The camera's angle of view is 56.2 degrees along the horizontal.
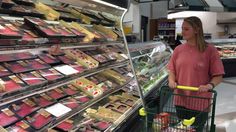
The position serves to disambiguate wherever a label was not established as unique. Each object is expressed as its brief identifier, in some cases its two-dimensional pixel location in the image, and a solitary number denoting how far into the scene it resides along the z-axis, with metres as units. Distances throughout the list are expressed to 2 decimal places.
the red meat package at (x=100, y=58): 2.28
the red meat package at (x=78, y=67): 1.90
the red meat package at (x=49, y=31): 1.64
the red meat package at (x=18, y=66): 1.48
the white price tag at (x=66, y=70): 1.74
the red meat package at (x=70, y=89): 2.01
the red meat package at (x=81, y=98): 1.93
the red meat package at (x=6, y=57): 1.48
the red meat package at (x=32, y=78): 1.43
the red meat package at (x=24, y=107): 1.47
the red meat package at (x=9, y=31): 1.33
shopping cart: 1.69
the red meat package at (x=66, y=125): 1.76
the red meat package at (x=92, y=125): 1.91
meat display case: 1.43
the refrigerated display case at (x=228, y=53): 6.74
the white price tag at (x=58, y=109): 1.61
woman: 2.17
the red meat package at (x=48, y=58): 1.78
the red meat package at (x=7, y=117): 1.34
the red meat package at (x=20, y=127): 1.34
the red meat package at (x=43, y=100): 1.66
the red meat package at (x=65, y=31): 1.85
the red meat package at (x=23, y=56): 1.60
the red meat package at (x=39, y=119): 1.44
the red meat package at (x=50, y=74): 1.57
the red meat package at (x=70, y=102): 1.80
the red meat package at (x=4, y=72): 1.39
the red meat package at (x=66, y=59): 1.91
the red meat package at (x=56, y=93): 1.85
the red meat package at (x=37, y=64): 1.64
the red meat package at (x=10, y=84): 1.24
